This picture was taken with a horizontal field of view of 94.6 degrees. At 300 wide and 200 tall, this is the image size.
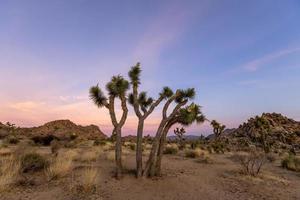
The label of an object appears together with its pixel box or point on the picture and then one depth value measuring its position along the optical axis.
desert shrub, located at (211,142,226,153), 13.41
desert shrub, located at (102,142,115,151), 11.69
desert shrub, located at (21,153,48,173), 5.59
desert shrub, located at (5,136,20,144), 13.58
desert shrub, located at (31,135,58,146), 15.06
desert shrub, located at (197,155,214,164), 8.74
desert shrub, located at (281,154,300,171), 8.08
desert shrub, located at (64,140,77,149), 12.35
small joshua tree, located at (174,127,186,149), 21.14
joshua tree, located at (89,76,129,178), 5.47
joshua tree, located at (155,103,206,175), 5.61
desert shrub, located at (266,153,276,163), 10.21
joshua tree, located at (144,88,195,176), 5.67
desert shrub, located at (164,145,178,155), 11.10
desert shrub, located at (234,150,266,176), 6.48
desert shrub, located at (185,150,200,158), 10.12
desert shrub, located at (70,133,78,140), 16.48
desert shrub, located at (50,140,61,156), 9.47
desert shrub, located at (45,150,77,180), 5.11
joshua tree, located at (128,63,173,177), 5.64
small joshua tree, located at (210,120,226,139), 20.67
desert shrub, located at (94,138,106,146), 14.29
